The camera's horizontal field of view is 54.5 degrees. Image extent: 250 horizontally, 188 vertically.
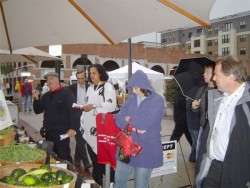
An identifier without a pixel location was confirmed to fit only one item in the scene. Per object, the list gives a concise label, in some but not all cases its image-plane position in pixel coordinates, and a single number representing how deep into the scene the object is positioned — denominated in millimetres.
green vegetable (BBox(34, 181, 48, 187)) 1573
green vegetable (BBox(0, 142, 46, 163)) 2113
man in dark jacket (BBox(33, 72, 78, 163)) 3591
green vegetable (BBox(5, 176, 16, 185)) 1630
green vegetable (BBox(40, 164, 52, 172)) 1851
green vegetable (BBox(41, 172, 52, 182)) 1648
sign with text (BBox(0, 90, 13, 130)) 2433
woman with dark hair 3389
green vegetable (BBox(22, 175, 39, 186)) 1572
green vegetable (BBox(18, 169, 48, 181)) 1736
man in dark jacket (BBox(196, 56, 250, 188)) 2064
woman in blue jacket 2651
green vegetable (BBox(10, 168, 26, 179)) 1731
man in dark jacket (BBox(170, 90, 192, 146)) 4977
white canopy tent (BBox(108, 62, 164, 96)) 11582
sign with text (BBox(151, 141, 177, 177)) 3468
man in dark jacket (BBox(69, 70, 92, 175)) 4704
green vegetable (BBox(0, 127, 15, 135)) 2850
